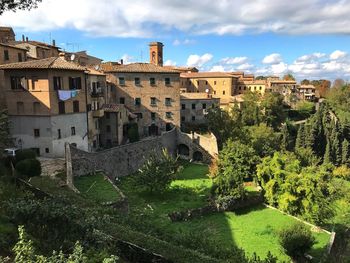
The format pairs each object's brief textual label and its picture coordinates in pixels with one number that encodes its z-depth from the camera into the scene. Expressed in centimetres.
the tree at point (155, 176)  3147
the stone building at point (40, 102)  3195
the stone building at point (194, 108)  6300
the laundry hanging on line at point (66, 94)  3306
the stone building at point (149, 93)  5231
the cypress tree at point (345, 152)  7000
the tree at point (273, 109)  7288
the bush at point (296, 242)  2186
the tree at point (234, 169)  3209
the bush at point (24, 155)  2526
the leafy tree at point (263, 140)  4694
